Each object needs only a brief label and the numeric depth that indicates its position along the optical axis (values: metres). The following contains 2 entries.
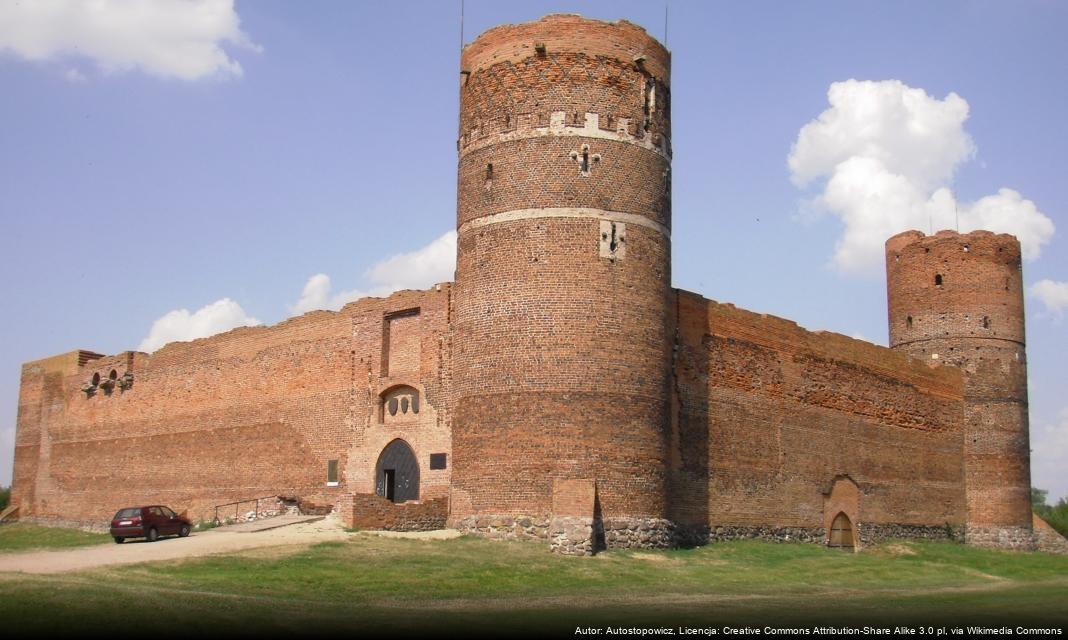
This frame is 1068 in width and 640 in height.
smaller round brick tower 41.50
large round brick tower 25.98
